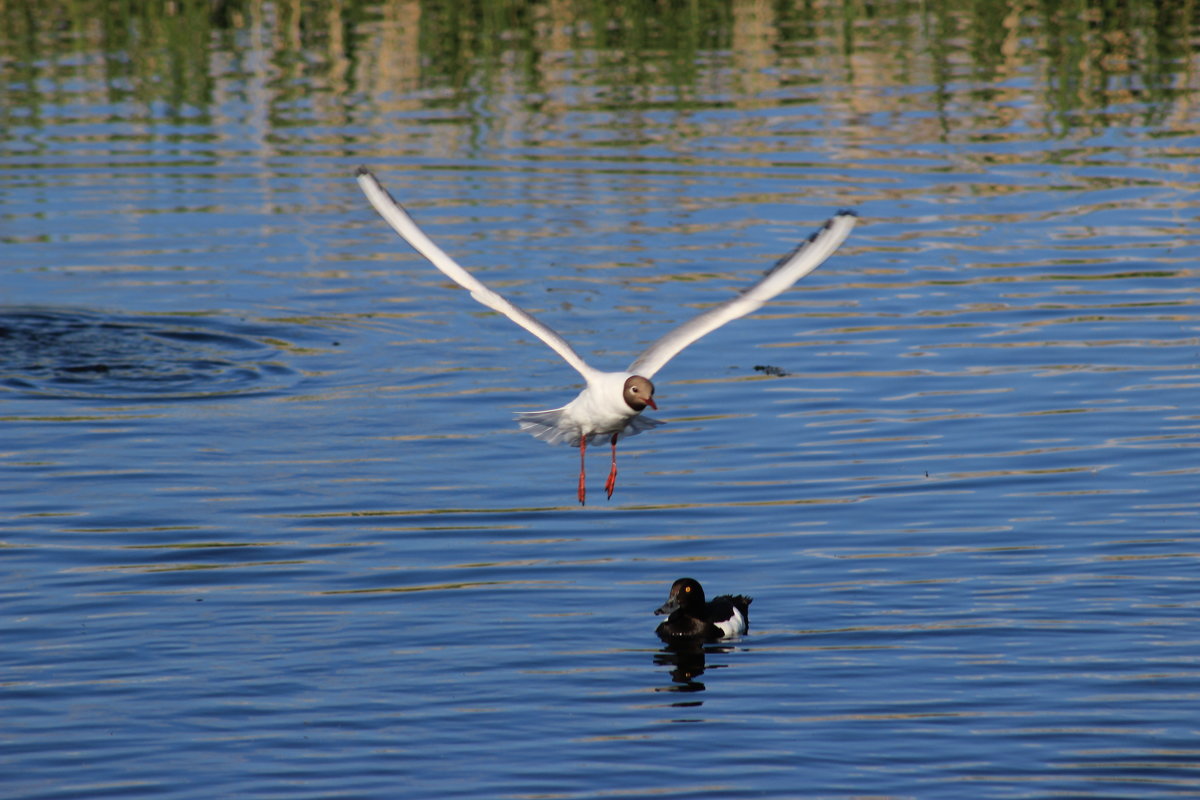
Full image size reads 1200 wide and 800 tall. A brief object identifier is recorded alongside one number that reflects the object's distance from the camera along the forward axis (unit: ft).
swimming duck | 64.90
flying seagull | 65.57
